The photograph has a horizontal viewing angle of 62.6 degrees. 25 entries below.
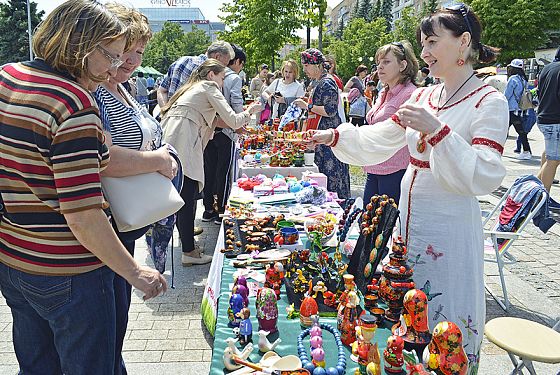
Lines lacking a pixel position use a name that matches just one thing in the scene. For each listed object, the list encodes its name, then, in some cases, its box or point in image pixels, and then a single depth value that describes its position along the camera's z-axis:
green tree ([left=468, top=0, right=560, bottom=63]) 29.80
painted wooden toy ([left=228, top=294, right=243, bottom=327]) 1.77
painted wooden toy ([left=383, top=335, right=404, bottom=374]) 1.38
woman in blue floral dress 4.58
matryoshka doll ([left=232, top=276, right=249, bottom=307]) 1.91
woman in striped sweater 1.26
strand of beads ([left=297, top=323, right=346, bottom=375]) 1.38
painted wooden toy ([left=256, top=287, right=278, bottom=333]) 1.69
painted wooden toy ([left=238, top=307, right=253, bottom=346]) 1.64
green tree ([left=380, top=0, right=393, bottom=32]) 61.34
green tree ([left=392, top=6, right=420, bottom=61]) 40.12
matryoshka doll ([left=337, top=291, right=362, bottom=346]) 1.58
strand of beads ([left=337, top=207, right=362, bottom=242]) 2.43
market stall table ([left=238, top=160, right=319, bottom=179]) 4.44
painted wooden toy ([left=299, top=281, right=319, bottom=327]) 1.71
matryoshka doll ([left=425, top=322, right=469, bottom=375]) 1.26
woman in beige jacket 3.77
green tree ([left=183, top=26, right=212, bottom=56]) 59.80
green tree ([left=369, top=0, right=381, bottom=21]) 61.12
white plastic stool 1.98
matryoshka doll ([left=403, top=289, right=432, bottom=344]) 1.44
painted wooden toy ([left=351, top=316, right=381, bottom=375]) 1.42
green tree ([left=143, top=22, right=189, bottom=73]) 57.41
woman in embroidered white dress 1.62
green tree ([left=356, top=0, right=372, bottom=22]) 66.31
